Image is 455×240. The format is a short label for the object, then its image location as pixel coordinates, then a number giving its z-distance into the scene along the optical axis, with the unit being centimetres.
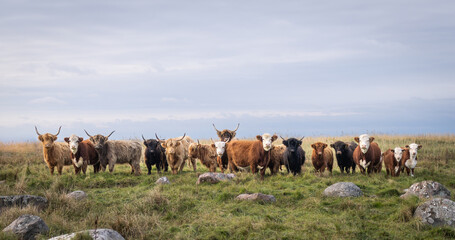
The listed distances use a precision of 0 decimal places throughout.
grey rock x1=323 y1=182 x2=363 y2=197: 1189
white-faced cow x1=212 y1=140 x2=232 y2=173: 1644
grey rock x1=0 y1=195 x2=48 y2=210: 1060
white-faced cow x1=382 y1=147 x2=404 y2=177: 1672
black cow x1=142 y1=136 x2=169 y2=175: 1767
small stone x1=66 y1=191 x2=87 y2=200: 1173
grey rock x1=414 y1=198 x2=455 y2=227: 940
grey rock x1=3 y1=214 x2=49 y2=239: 841
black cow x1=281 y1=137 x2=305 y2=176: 1625
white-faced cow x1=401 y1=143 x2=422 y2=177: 1678
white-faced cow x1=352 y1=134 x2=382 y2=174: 1678
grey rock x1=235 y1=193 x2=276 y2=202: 1121
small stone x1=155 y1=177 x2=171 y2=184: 1421
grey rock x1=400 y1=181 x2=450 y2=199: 1174
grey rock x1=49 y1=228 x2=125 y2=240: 755
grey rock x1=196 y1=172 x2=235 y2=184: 1391
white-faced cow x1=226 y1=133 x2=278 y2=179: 1562
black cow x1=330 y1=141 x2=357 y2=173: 1778
